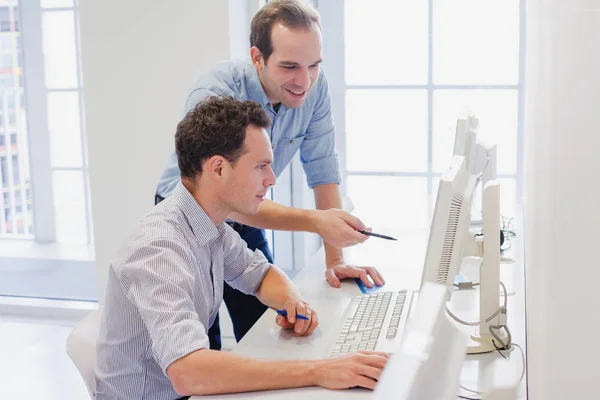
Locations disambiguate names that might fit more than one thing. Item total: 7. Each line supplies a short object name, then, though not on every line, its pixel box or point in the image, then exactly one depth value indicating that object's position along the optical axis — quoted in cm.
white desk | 132
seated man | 131
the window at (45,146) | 386
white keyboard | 152
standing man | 190
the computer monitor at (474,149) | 163
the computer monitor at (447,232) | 121
